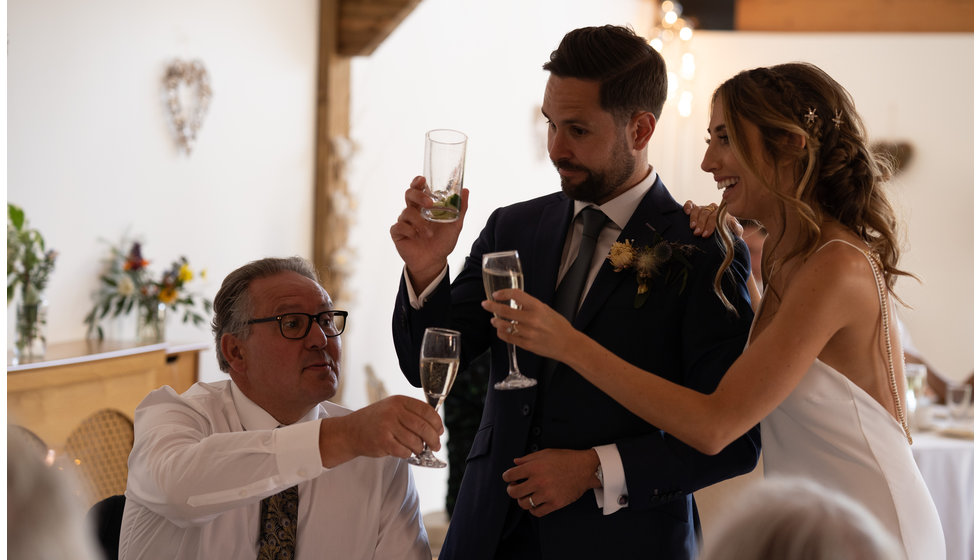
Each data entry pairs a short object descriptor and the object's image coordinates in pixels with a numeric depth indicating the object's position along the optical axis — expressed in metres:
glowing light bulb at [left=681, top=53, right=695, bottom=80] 8.41
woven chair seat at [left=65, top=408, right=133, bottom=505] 3.62
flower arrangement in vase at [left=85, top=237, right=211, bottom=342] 4.10
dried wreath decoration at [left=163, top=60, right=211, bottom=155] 4.45
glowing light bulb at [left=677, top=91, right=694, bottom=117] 8.51
